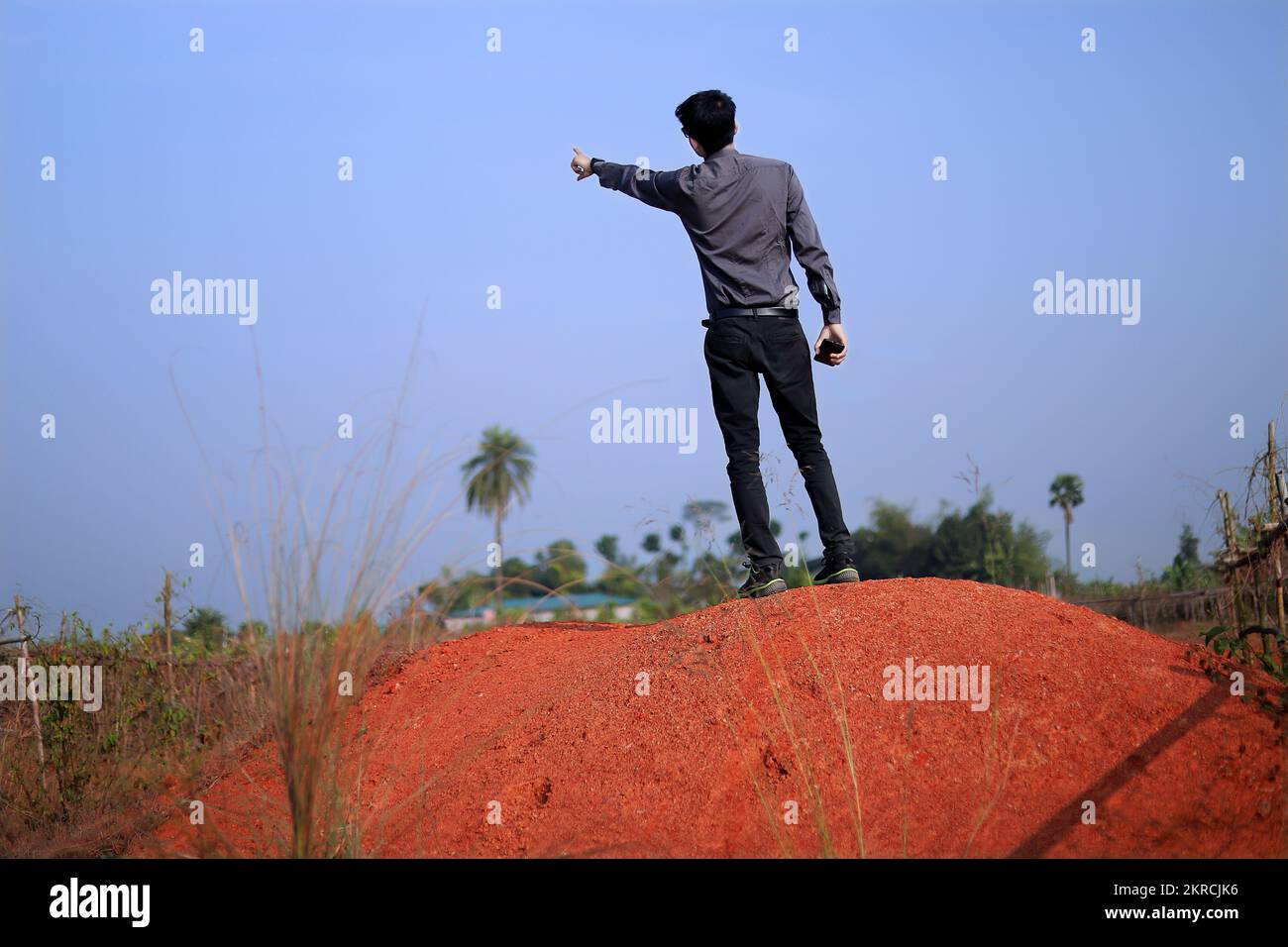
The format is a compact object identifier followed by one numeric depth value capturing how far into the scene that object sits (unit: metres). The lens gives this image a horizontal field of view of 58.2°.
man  5.86
